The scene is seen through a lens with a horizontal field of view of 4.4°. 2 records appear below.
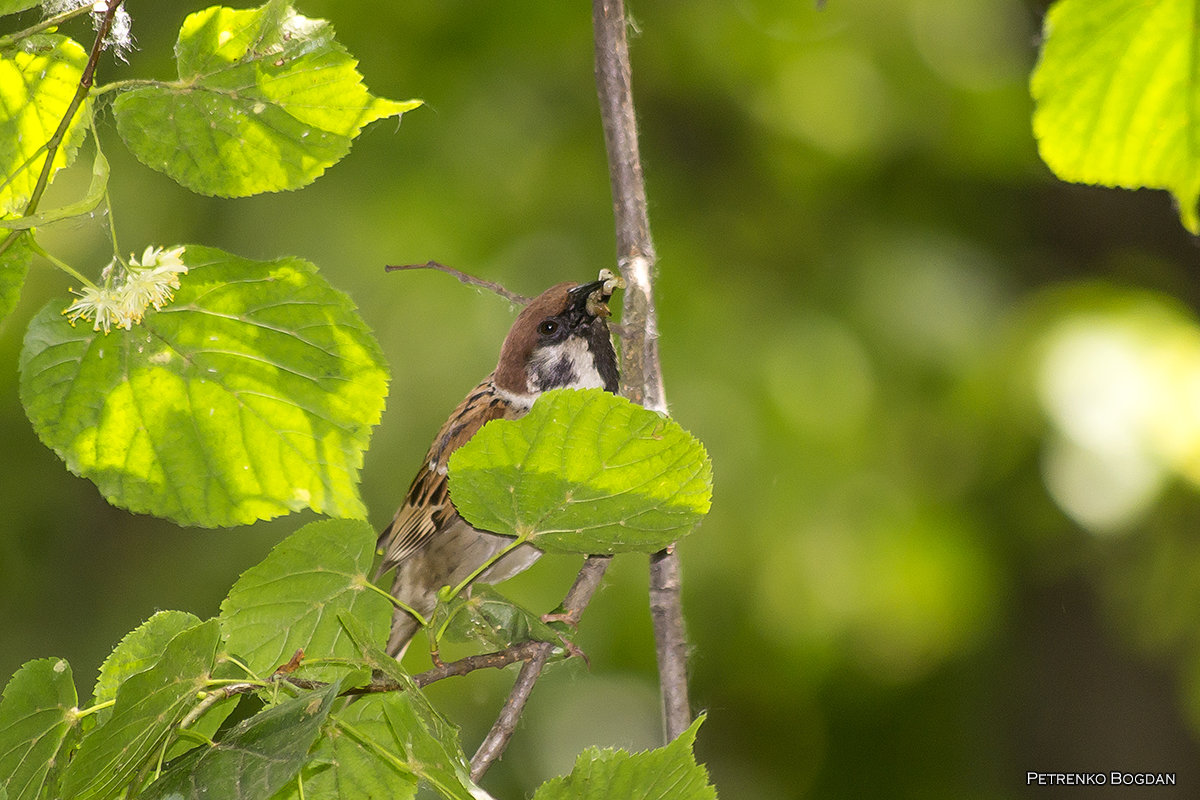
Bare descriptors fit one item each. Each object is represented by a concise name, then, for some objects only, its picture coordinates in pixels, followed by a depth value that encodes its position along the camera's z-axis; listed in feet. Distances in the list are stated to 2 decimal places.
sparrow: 15.06
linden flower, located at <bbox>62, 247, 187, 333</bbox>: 13.38
